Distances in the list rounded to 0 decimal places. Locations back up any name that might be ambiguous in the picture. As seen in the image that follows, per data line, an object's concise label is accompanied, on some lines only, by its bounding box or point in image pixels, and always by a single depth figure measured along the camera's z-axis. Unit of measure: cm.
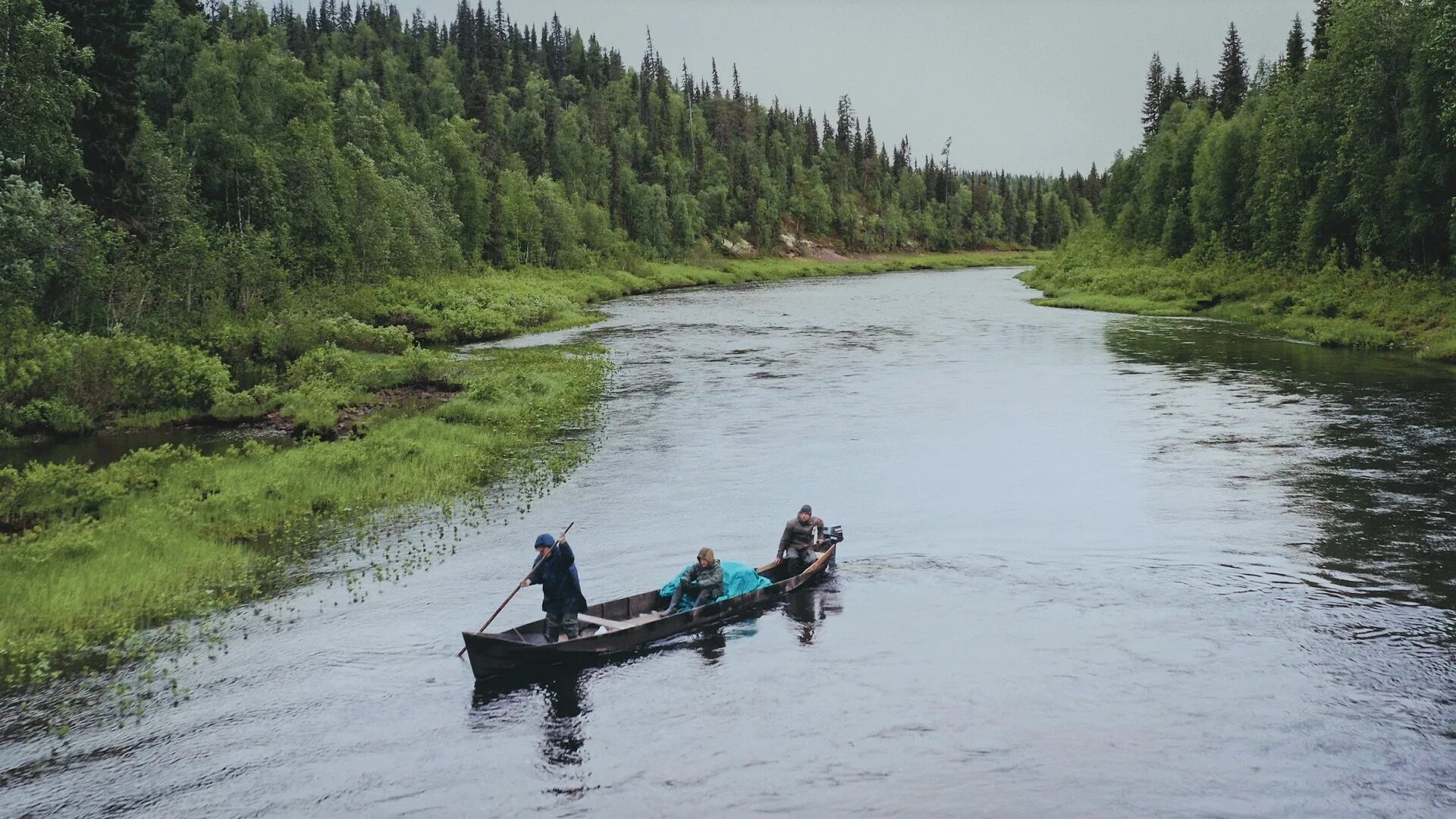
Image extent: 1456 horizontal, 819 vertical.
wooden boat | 1747
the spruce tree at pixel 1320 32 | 8322
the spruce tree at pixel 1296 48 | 9356
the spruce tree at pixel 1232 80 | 11250
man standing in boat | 1817
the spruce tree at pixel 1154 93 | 13638
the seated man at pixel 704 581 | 2052
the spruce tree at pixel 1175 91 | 13375
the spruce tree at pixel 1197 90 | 13596
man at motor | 2297
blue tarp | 2139
